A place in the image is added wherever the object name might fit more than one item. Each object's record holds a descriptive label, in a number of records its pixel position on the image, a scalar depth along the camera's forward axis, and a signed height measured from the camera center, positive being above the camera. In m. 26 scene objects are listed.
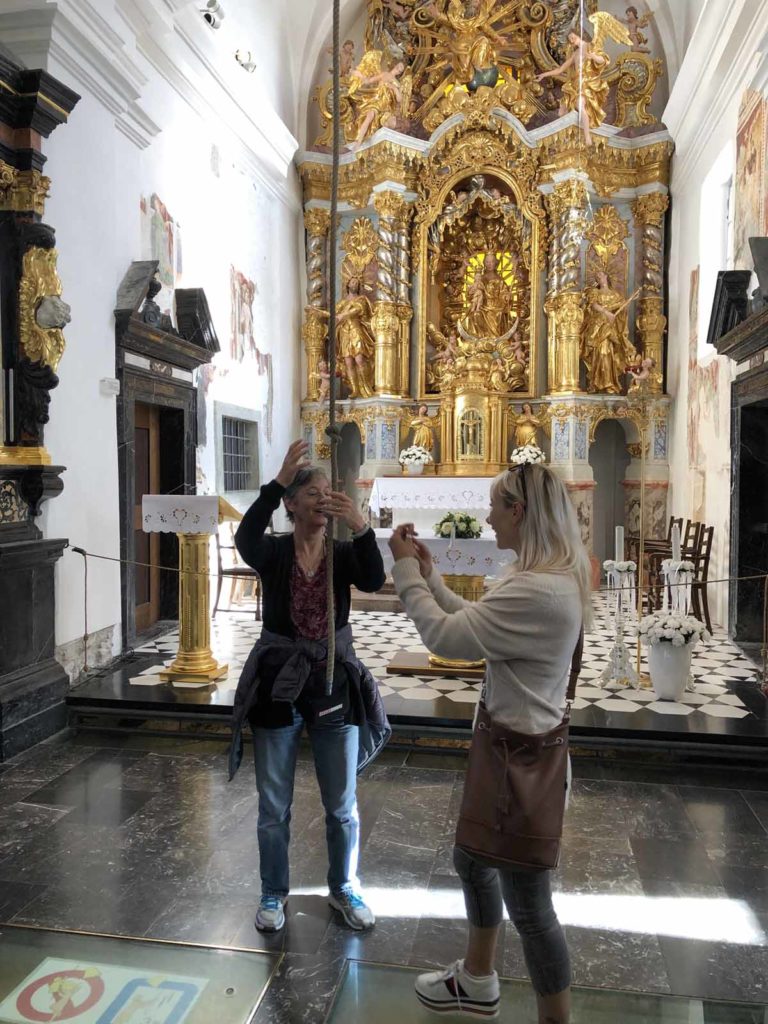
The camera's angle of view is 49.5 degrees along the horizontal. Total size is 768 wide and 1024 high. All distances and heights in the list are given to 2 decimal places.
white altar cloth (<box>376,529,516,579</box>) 7.04 -0.58
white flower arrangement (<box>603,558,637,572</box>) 6.73 -0.64
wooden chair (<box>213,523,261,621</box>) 9.26 -1.01
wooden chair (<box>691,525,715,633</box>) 8.89 -1.03
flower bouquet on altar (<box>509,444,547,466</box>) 12.52 +0.51
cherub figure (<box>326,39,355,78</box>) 14.01 +7.31
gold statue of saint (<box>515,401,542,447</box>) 13.70 +1.01
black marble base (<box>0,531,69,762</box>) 5.52 -1.15
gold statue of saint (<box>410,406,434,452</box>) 13.97 +0.99
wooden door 8.73 -0.08
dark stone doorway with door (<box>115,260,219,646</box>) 7.62 +1.08
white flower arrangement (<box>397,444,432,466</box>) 13.22 +0.50
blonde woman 2.25 -0.38
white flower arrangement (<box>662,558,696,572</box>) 6.74 -0.65
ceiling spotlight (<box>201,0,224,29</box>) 9.62 +5.57
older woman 3.03 -0.68
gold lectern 6.56 -0.64
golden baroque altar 13.34 +4.17
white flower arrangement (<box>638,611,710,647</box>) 6.15 -1.05
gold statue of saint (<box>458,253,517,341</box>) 14.32 +3.10
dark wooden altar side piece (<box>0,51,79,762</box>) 5.65 +0.32
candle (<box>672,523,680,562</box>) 6.97 -0.45
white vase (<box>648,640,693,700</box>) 6.25 -1.36
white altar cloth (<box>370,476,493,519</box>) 12.26 -0.07
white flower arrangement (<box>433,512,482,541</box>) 7.24 -0.34
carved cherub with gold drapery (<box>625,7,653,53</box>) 13.27 +7.36
